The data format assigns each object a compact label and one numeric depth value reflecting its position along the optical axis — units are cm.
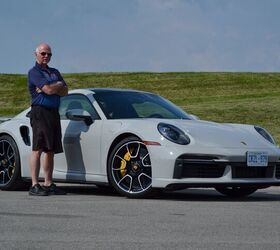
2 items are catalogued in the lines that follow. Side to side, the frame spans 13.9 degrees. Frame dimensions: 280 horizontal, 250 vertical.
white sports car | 1191
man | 1286
